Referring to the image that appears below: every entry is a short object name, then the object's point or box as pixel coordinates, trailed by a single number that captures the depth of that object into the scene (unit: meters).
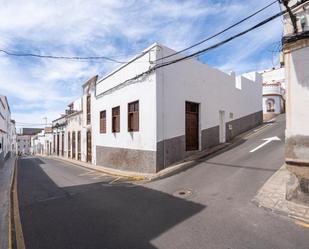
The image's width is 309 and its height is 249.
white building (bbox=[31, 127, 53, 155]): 34.44
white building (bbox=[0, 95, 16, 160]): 16.73
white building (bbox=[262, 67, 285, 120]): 22.77
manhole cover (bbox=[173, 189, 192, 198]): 5.96
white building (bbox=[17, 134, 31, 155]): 66.39
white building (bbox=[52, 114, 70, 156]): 24.94
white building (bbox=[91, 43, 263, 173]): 9.29
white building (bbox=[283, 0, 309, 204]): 4.75
